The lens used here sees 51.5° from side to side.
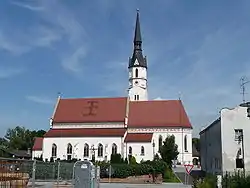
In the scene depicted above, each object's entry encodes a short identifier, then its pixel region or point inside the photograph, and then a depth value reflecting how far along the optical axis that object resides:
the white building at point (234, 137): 28.52
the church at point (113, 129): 53.57
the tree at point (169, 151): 45.50
